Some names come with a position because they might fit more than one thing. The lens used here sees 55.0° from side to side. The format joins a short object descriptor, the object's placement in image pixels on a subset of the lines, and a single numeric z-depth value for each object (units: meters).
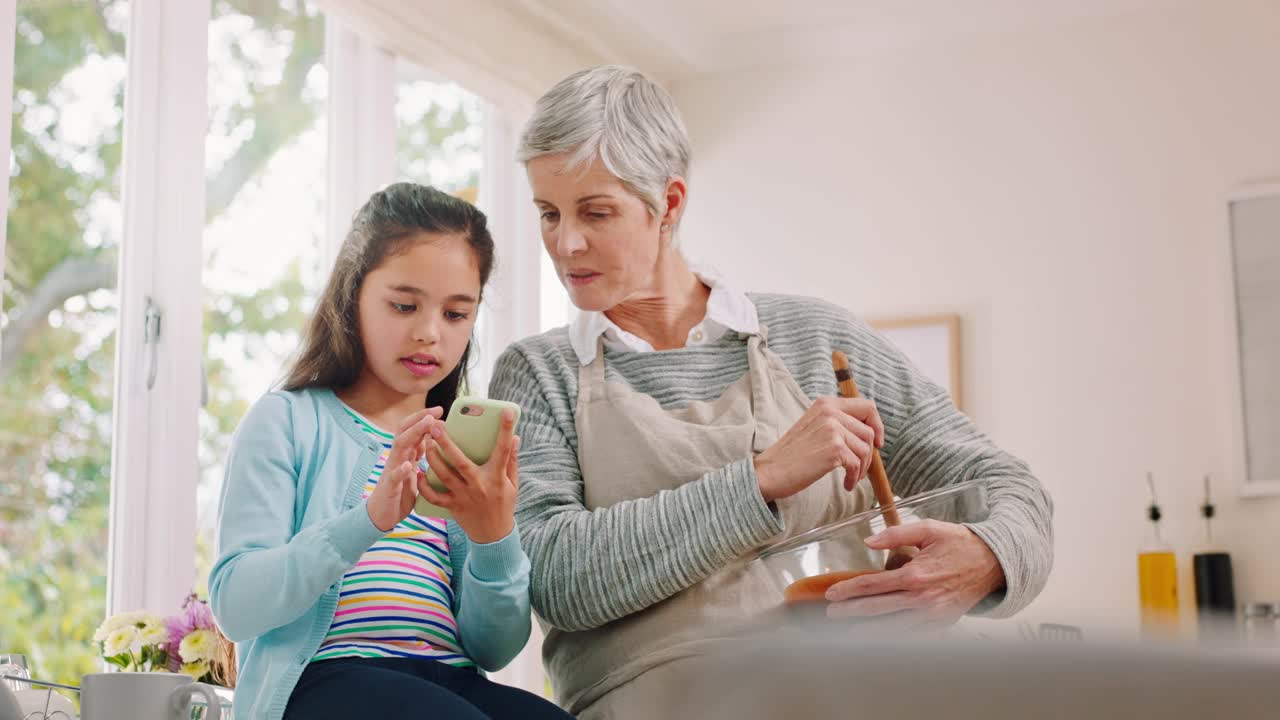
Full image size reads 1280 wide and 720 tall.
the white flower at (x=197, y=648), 1.67
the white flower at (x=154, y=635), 1.72
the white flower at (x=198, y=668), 1.67
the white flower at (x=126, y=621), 1.74
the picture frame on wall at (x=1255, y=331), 3.49
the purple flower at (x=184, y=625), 1.72
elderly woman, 1.10
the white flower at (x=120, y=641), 1.71
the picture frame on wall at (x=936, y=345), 3.90
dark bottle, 3.11
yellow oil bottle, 2.46
